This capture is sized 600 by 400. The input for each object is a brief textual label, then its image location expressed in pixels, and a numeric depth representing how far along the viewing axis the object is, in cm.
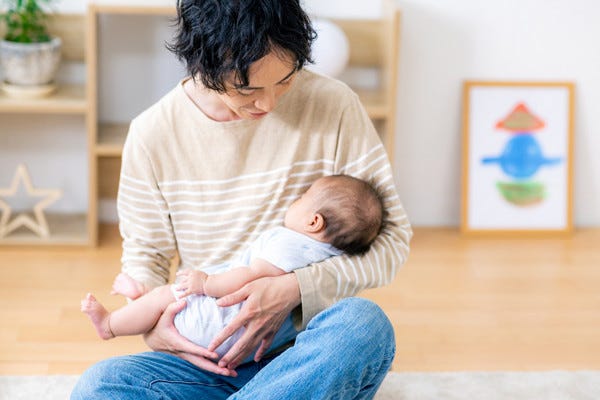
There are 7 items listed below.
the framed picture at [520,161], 339
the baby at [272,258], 172
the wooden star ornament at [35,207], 312
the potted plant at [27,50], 298
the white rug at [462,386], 225
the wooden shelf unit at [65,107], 301
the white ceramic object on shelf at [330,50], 300
